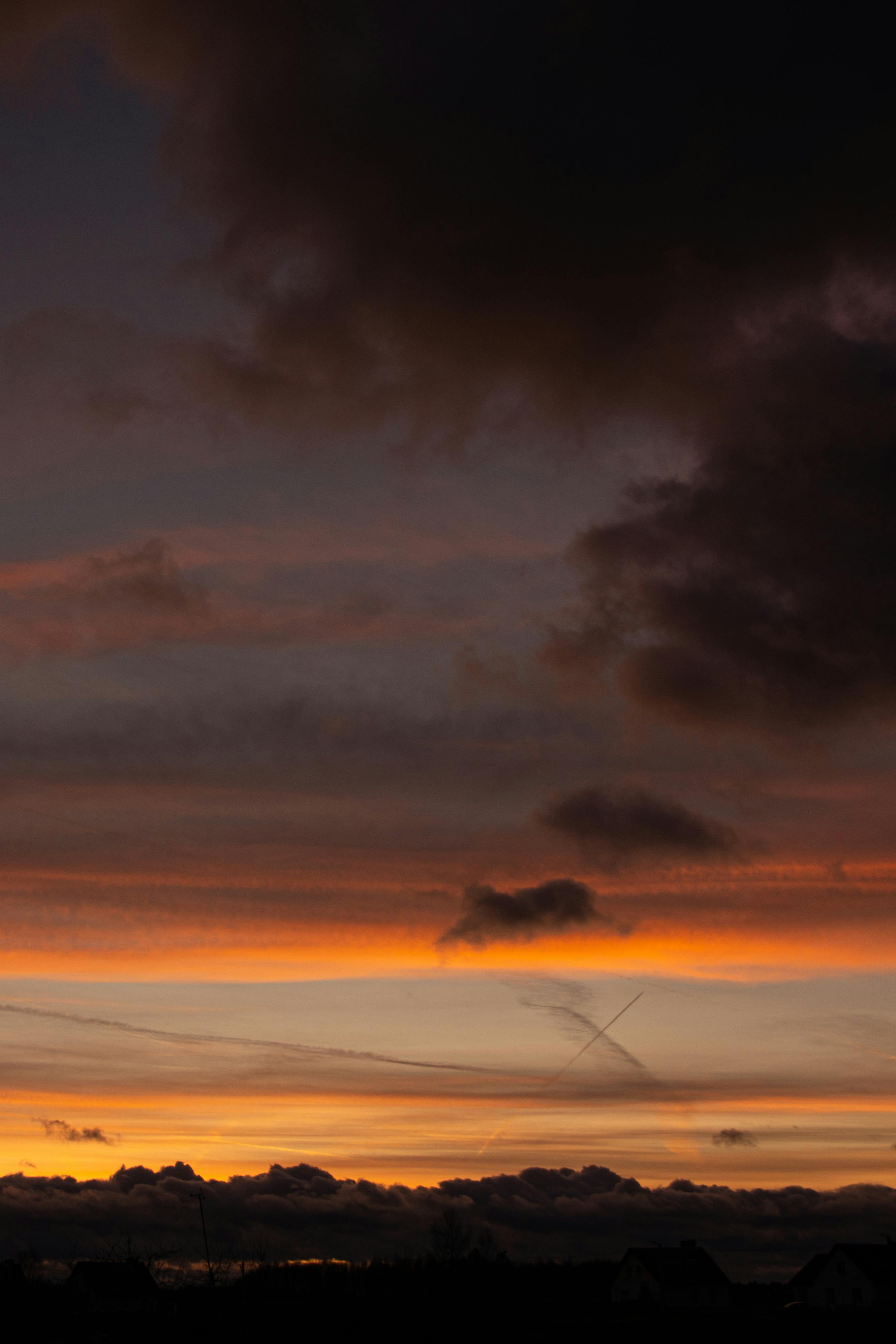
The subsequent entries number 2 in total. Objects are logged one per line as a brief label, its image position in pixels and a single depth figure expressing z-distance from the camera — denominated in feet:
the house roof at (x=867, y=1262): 445.37
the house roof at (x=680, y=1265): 490.08
